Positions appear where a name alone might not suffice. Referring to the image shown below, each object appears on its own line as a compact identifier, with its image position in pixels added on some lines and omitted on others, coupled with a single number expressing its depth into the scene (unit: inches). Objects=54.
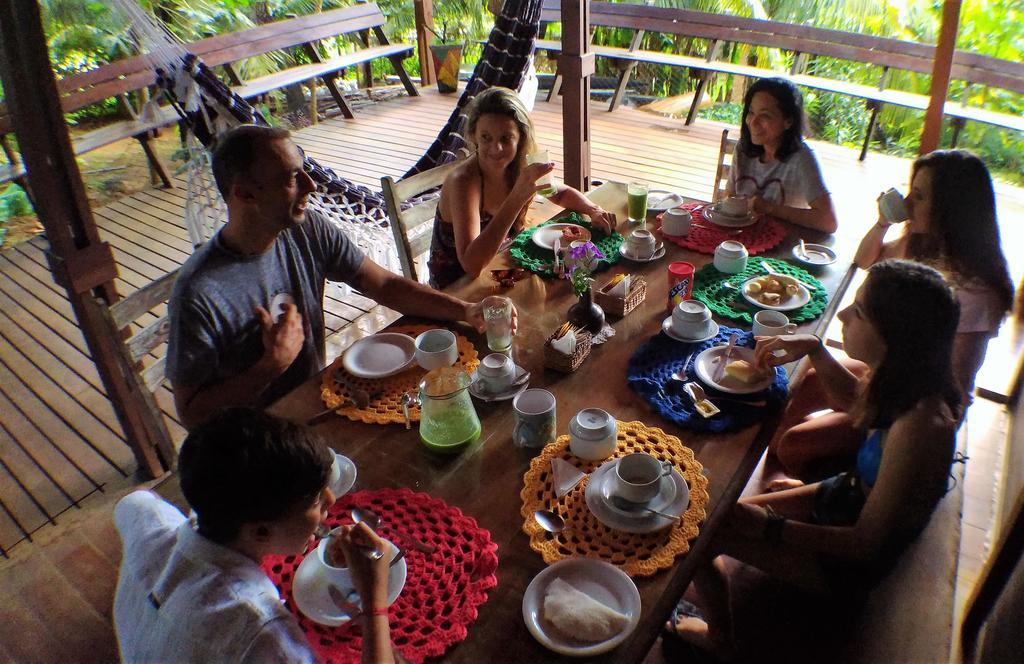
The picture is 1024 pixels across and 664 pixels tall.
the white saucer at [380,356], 59.2
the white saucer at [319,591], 38.4
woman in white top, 84.2
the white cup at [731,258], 71.9
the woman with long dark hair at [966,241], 66.7
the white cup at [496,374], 55.7
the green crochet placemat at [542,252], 76.2
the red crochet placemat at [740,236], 78.7
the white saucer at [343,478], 47.1
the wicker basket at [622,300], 66.2
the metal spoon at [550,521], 43.0
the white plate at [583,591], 36.0
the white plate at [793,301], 65.6
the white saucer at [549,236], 81.0
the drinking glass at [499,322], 60.4
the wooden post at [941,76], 118.7
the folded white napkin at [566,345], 57.2
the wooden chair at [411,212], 87.5
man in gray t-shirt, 58.7
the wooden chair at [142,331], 68.0
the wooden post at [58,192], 68.9
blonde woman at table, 77.5
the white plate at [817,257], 74.5
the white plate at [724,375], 54.6
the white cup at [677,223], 81.1
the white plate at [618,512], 43.1
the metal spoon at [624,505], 43.9
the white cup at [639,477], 43.6
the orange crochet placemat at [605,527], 41.4
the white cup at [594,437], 48.0
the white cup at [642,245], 77.2
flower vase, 62.6
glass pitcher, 49.2
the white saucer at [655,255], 77.4
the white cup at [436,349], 58.8
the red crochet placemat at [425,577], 37.2
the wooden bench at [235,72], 166.1
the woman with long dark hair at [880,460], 46.4
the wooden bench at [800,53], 151.1
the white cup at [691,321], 61.5
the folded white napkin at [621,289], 66.3
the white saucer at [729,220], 83.2
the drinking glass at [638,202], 84.4
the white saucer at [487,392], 55.3
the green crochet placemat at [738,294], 65.3
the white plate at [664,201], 89.4
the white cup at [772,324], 61.0
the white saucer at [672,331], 61.6
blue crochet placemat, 51.9
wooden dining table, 37.8
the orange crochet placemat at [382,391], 54.3
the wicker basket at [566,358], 57.5
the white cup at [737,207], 84.2
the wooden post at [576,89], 120.9
